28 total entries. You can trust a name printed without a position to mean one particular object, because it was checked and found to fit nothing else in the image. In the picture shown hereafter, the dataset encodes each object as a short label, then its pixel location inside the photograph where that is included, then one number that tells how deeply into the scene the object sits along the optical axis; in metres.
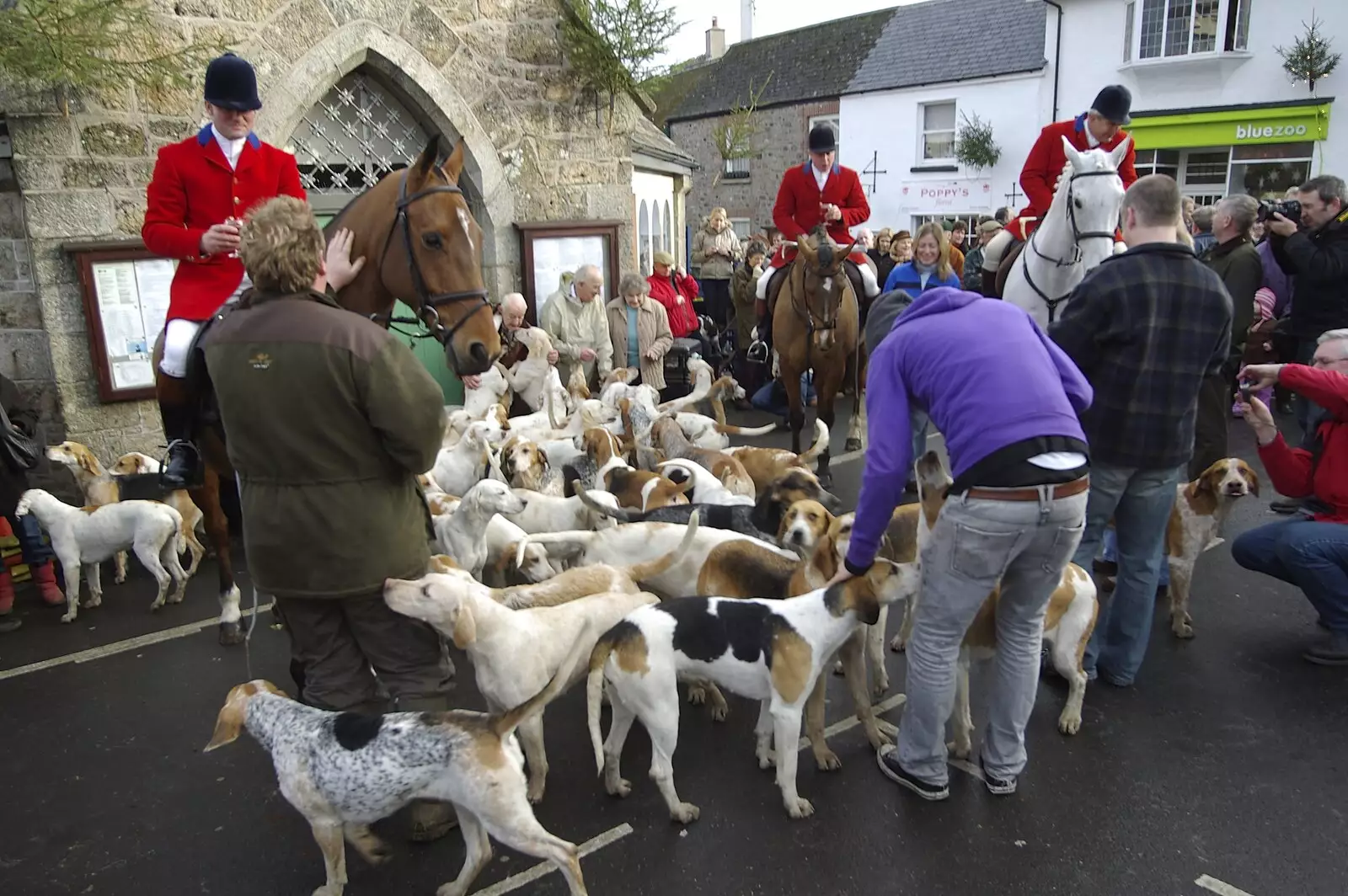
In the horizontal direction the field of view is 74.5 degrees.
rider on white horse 6.81
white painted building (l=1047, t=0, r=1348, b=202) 17.78
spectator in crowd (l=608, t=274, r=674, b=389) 9.01
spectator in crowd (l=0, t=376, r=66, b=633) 5.57
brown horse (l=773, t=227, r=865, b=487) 7.65
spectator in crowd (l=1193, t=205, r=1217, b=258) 10.22
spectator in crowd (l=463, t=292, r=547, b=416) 8.27
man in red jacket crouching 4.35
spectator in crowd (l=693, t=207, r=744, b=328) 13.43
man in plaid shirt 3.73
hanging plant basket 22.12
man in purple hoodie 2.88
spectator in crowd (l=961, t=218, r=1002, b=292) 10.45
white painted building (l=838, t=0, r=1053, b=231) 21.91
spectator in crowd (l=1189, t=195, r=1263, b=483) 7.03
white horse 5.29
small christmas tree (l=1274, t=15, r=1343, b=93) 17.20
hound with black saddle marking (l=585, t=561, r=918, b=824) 3.24
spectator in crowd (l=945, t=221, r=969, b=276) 10.52
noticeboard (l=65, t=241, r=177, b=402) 6.82
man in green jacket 2.61
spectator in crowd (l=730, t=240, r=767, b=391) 11.59
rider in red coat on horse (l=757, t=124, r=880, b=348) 8.75
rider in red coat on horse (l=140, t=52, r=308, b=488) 4.35
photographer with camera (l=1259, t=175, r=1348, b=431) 6.56
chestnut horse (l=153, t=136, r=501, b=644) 3.71
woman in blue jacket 8.45
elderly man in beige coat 8.52
